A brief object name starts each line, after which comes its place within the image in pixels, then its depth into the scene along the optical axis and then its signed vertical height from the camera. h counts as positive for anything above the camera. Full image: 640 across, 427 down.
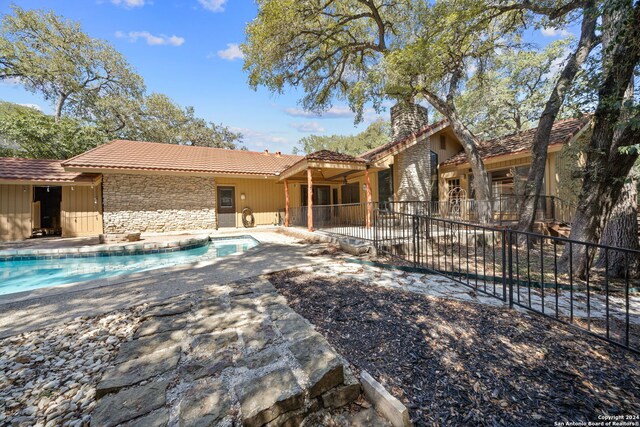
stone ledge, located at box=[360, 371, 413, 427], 1.42 -1.16
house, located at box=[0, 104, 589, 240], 9.75 +1.44
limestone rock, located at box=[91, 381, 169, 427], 1.45 -1.16
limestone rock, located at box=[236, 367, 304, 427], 1.44 -1.13
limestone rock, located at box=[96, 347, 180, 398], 1.67 -1.13
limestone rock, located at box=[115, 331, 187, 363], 2.02 -1.12
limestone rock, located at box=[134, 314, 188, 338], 2.39 -1.10
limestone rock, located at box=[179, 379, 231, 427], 1.42 -1.16
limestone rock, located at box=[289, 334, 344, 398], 1.65 -1.09
